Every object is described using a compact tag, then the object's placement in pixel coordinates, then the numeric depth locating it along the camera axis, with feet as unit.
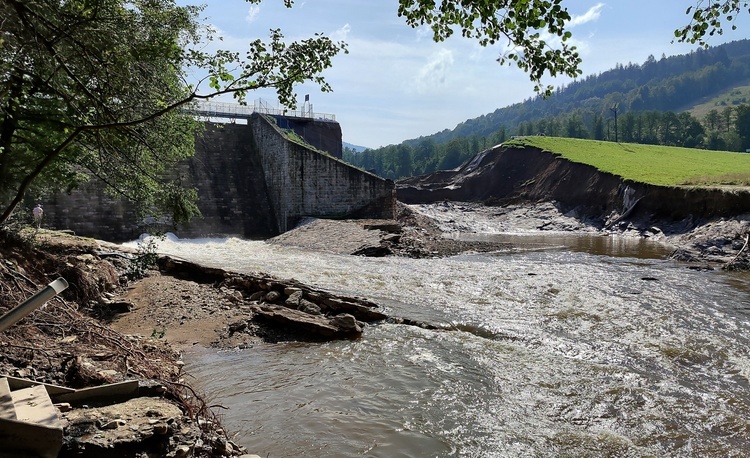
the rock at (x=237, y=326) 30.92
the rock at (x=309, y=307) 33.65
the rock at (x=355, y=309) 34.60
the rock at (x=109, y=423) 11.80
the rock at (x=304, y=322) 30.50
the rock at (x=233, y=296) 37.60
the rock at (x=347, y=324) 30.89
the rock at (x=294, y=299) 34.91
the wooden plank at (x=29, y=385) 12.86
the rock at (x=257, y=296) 37.81
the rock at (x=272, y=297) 36.52
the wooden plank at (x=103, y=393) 13.20
